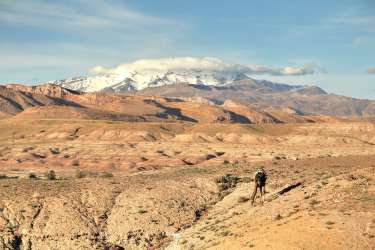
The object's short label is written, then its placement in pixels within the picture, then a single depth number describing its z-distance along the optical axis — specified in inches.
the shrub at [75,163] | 4505.9
